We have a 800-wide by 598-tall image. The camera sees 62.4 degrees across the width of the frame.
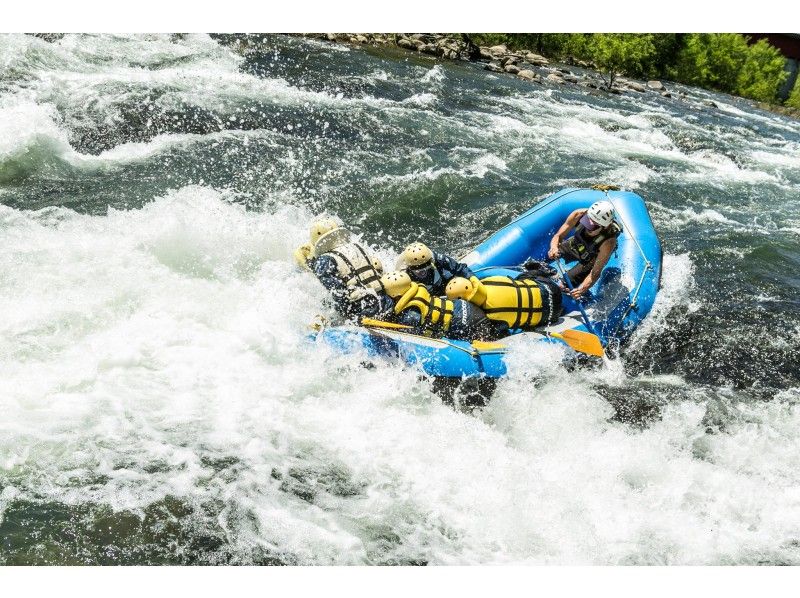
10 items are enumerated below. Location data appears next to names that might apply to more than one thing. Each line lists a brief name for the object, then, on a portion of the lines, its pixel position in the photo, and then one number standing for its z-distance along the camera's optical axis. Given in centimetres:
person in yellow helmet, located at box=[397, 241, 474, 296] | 524
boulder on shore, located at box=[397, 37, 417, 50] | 2006
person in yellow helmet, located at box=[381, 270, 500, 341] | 510
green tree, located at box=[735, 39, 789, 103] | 3086
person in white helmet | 580
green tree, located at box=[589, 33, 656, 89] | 2286
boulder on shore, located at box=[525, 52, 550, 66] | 2338
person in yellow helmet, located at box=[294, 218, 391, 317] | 513
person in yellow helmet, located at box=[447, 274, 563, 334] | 527
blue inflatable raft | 493
